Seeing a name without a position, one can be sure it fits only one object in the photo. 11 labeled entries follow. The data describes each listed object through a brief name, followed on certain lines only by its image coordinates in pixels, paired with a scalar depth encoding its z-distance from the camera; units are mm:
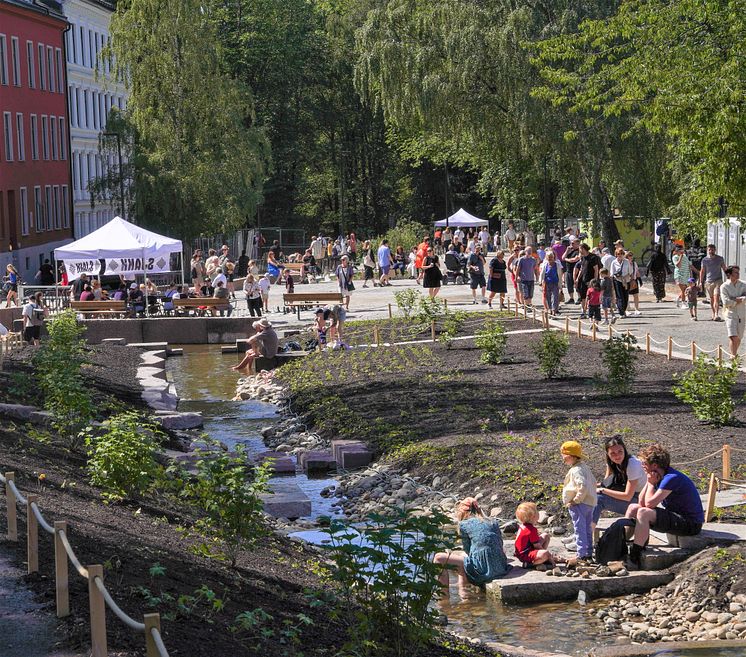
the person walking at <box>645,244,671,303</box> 35906
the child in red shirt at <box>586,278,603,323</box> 31031
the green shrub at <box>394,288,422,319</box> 33938
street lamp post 56094
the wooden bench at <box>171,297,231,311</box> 37719
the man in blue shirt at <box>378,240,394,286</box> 48625
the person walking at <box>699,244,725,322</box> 30359
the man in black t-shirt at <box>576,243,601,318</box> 33375
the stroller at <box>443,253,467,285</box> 47750
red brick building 61750
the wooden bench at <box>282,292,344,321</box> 39281
